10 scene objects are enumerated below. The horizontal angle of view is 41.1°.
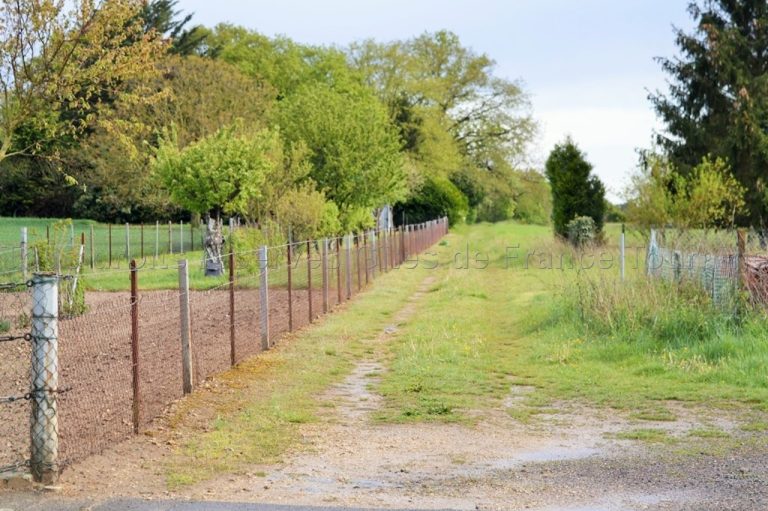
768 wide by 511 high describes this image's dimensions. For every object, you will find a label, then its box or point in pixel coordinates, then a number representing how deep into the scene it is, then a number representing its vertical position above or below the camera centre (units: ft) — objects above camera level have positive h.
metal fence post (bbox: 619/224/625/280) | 67.30 -3.55
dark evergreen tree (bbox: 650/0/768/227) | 130.62 +14.60
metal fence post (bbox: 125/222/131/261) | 117.70 -3.95
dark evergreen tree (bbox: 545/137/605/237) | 127.13 +2.89
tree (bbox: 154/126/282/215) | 95.71 +4.32
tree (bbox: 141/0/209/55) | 205.46 +39.39
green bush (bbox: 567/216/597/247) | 119.96 -2.33
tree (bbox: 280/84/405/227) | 125.59 +8.03
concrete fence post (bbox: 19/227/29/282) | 76.87 -2.71
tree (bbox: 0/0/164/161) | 67.36 +11.18
